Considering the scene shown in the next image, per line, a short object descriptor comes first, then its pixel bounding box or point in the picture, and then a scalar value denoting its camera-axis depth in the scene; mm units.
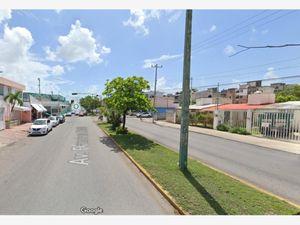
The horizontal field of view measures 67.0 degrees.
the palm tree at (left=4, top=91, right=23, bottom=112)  26044
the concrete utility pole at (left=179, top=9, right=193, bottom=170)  8492
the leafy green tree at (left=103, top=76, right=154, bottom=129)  17225
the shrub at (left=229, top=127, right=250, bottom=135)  22794
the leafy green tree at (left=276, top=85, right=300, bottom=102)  42966
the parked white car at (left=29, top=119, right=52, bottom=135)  19438
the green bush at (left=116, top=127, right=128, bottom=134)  19797
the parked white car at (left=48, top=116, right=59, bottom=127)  28386
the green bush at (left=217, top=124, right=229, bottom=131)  25852
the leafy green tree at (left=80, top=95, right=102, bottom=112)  80750
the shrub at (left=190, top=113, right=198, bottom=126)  33525
